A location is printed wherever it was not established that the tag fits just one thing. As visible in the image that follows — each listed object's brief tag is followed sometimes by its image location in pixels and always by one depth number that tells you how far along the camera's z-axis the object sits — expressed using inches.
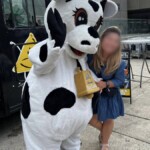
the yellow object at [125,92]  184.9
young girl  93.4
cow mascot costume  69.3
